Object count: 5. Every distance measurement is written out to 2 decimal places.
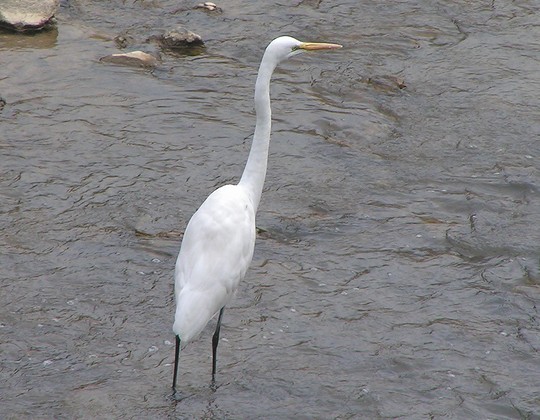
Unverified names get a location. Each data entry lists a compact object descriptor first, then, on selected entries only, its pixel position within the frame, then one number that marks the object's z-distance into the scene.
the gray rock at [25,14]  17.78
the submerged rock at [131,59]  17.36
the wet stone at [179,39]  18.05
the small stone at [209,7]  19.52
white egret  9.86
